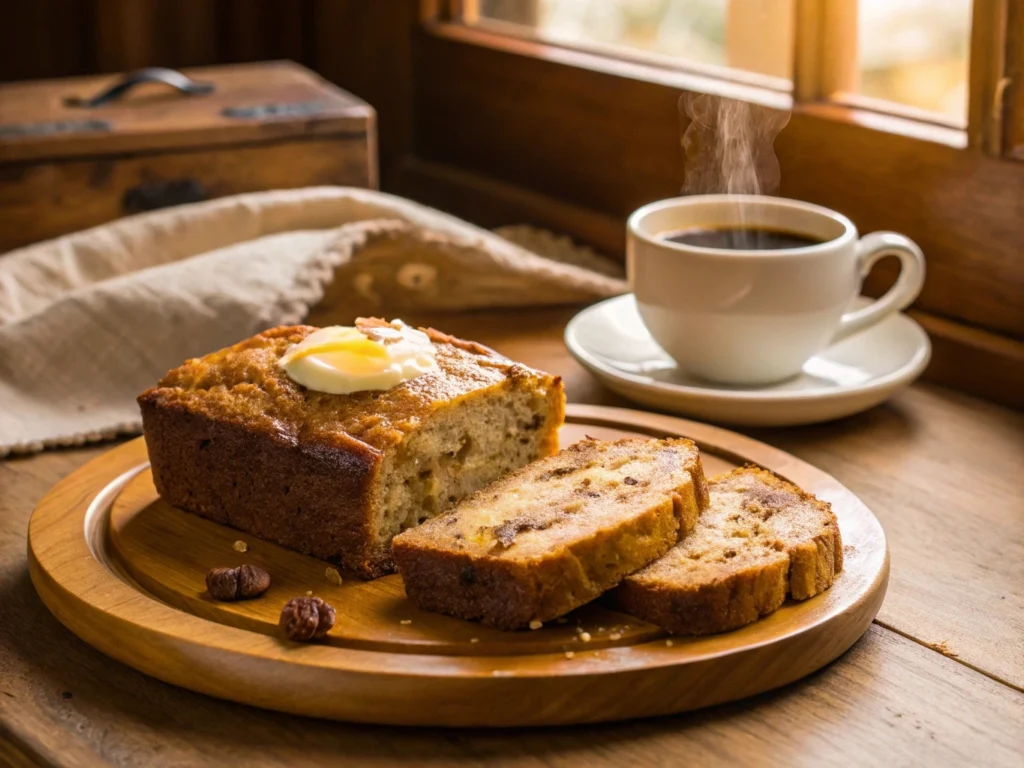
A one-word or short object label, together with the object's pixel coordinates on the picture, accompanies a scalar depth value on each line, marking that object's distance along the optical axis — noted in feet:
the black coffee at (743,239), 2.44
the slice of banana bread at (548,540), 1.80
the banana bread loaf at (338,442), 1.96
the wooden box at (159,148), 3.01
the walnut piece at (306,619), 1.79
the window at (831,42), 2.61
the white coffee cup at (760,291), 2.33
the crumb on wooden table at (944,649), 1.85
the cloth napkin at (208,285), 2.52
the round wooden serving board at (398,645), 1.71
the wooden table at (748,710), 1.70
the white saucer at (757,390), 2.31
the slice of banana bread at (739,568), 1.78
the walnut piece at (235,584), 1.88
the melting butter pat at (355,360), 2.03
